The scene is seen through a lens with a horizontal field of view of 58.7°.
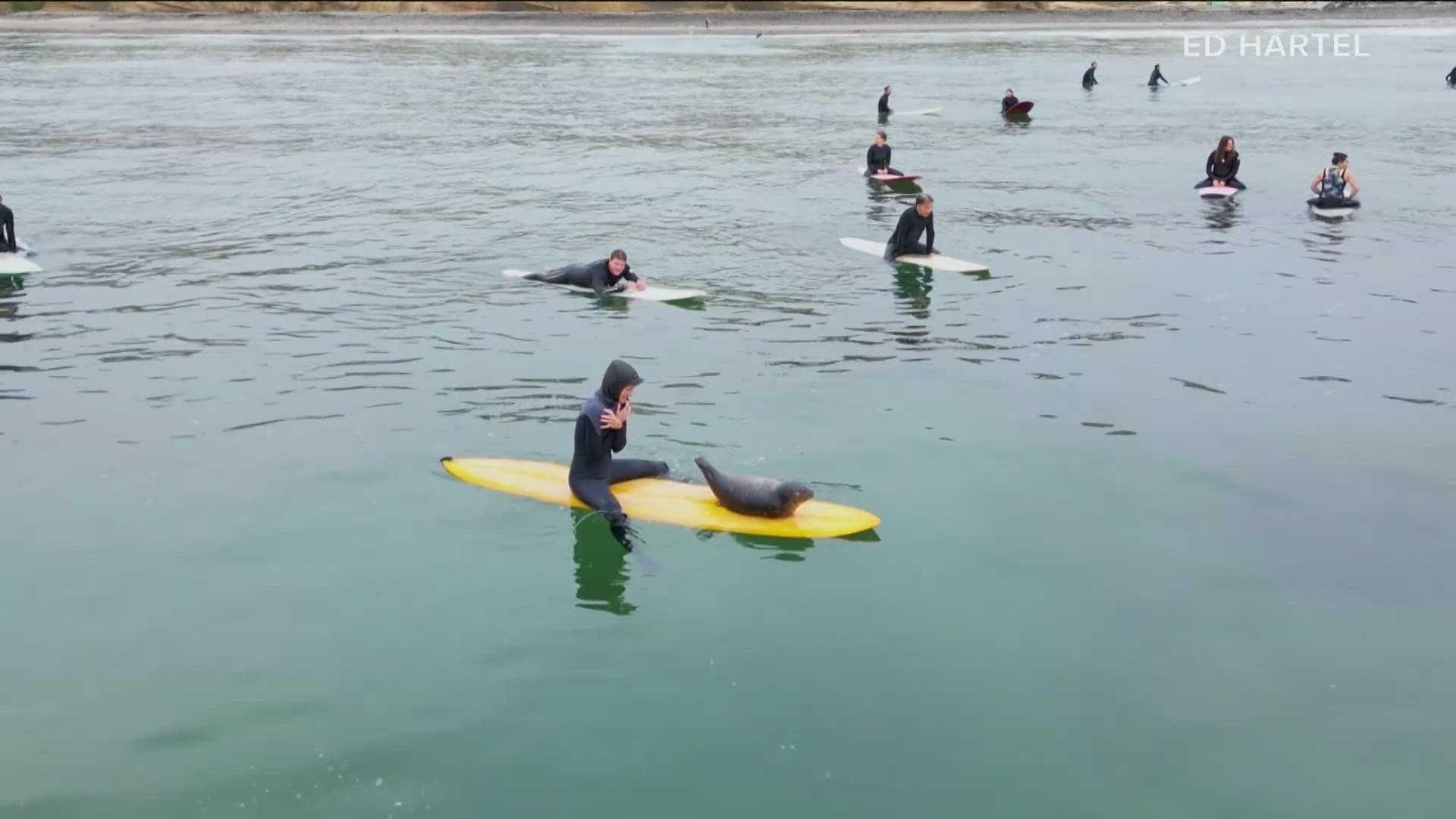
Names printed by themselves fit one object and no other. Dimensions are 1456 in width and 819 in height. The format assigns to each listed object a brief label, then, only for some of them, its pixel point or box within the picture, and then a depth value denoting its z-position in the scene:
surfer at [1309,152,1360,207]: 27.69
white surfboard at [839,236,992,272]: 23.66
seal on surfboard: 13.06
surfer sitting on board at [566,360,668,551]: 12.80
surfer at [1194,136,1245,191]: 29.50
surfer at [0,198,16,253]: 23.61
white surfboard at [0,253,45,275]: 23.27
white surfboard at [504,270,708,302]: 21.88
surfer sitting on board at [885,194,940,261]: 23.83
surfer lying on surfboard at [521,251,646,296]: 21.89
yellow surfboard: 13.13
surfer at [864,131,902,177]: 32.66
